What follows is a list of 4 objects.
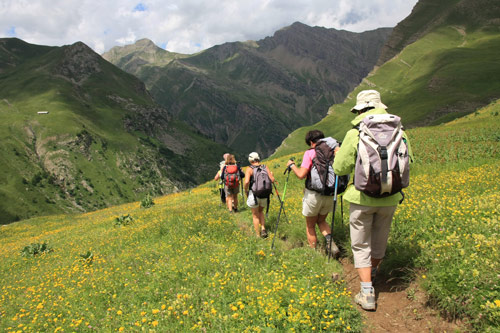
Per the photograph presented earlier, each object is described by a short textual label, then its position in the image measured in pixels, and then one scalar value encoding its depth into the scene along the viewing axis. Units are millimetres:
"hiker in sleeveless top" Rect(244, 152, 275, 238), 9078
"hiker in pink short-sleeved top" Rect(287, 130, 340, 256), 6980
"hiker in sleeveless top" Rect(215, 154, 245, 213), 12578
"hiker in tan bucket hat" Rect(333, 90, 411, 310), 5071
